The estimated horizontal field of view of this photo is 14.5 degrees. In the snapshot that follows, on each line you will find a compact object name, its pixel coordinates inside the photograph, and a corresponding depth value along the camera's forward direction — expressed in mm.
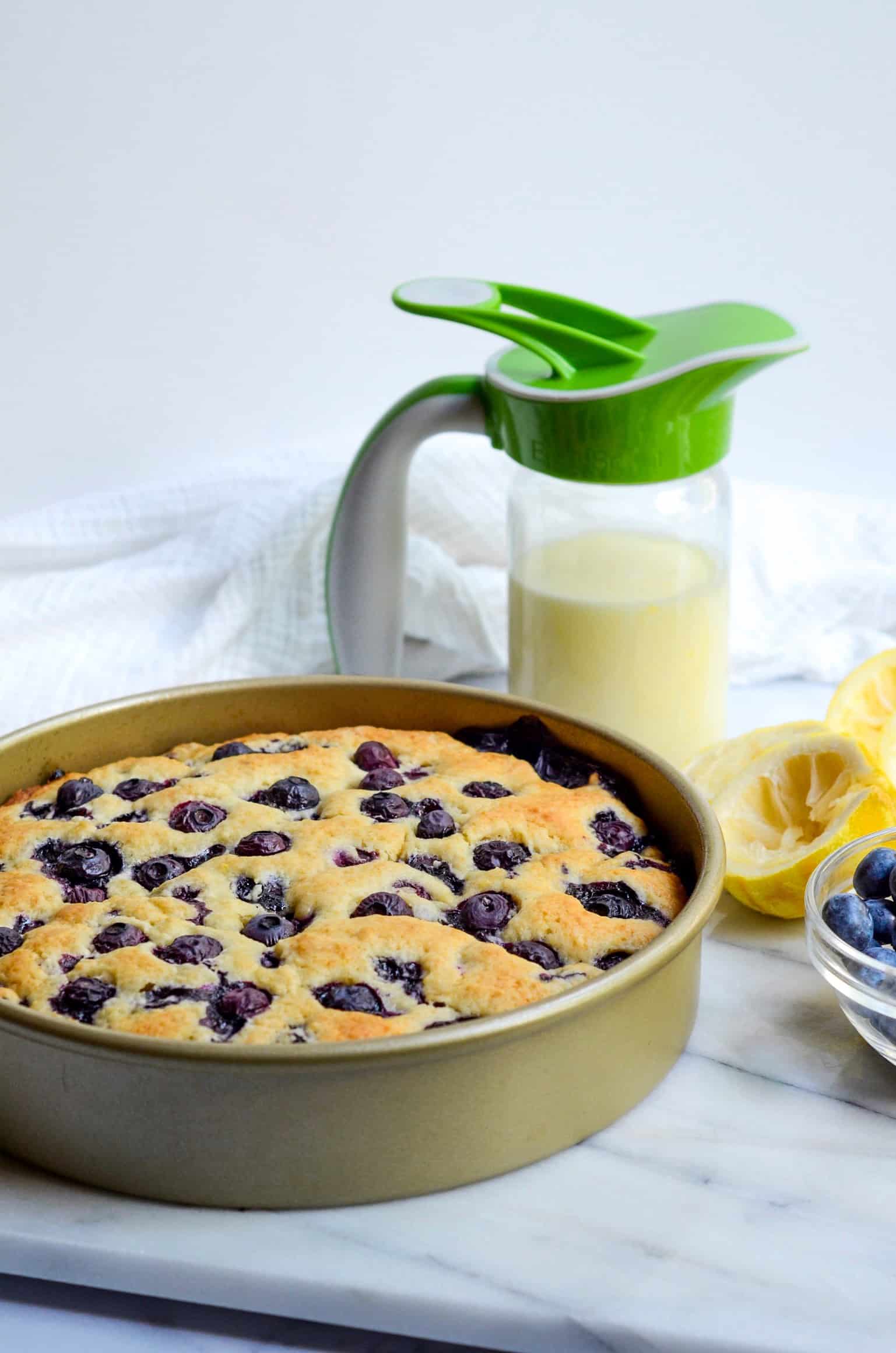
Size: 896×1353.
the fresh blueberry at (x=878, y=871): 1083
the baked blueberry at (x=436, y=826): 1119
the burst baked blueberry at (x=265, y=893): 1086
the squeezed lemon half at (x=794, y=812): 1131
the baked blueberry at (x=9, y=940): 1064
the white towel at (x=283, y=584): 1304
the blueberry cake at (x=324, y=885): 1043
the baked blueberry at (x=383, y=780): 1146
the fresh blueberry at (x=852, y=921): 1069
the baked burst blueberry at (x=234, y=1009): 1032
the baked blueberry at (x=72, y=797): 1138
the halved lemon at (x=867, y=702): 1191
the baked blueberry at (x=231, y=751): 1168
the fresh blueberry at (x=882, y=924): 1074
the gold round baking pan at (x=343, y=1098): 1007
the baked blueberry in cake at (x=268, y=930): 1066
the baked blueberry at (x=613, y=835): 1121
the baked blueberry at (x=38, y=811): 1140
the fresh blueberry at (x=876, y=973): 1054
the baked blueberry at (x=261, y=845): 1105
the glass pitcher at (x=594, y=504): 1185
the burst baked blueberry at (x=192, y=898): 1079
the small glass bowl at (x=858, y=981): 1054
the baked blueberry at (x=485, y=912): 1076
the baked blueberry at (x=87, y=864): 1099
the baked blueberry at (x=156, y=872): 1096
